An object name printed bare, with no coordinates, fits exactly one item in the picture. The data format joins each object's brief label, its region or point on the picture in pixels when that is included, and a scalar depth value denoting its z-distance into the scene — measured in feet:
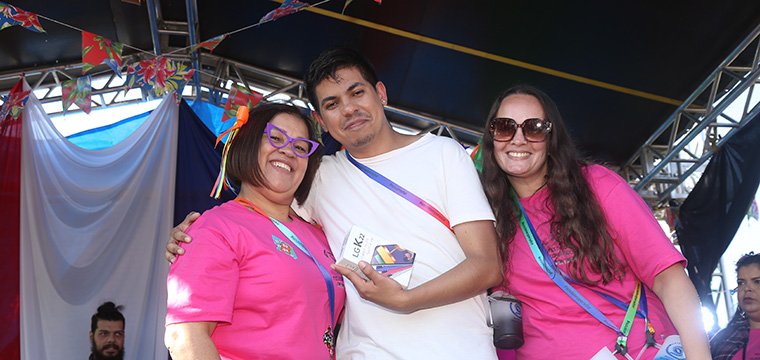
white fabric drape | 13.11
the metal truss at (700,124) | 17.17
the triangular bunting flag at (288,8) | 14.76
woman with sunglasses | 6.44
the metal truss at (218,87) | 21.54
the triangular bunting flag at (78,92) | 15.97
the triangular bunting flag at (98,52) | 14.15
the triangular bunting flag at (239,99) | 16.79
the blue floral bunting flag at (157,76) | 16.07
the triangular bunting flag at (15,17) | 13.12
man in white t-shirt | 5.96
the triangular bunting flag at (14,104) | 13.62
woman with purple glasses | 5.48
